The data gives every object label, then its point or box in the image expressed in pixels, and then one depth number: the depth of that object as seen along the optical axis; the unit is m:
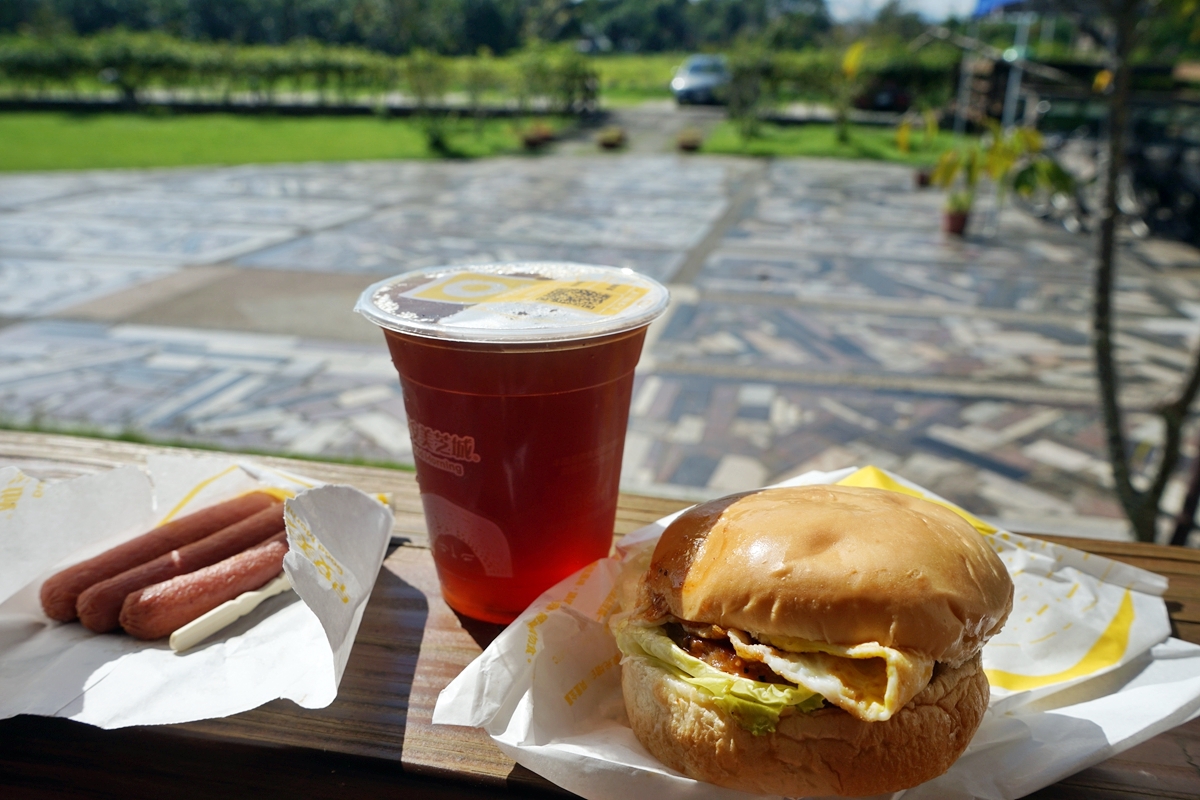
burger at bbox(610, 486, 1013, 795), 0.19
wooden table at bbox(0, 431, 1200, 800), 0.21
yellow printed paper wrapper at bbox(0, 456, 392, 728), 0.22
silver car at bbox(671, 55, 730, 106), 19.47
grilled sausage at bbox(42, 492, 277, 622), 0.25
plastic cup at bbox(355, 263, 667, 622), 0.23
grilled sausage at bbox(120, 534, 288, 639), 0.24
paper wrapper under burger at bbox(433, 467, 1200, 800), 0.21
